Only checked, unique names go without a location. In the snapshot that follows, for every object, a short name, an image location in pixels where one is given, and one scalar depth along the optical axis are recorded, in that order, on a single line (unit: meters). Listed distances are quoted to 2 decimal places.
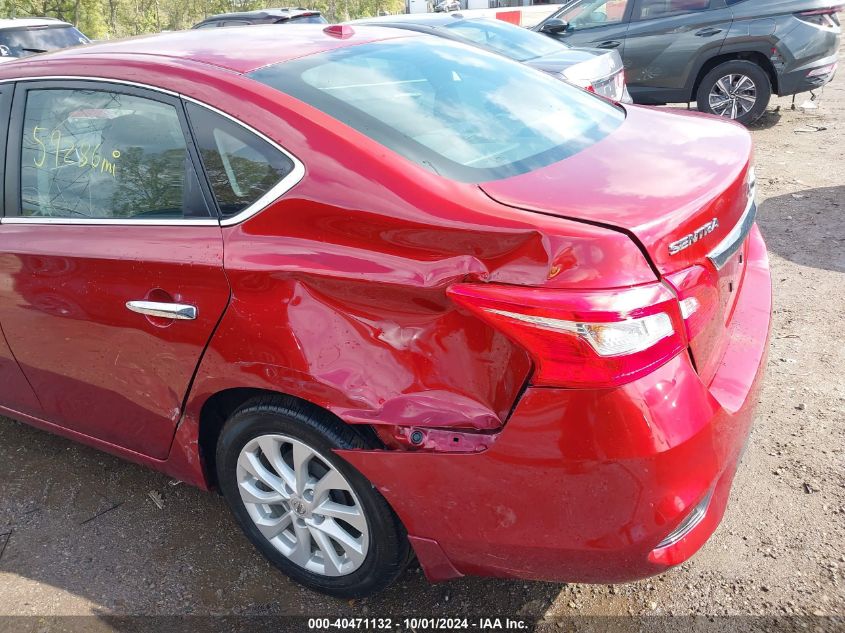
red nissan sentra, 1.75
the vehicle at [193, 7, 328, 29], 13.06
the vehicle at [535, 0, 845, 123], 7.86
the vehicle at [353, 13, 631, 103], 6.69
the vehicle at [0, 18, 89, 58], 10.81
